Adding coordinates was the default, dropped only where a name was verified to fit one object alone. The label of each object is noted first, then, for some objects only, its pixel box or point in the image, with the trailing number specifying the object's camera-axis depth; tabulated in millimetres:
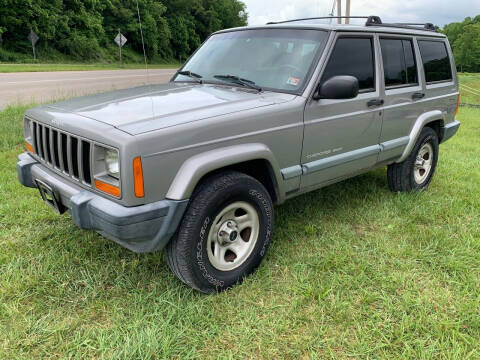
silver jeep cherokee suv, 2369
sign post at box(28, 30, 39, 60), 26297
